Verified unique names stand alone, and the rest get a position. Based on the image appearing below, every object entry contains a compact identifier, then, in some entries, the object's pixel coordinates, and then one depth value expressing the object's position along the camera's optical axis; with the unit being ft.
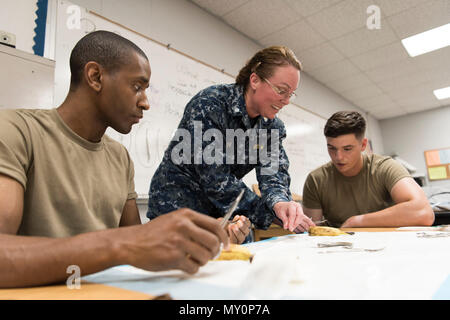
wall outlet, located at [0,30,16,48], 4.75
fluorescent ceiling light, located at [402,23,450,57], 10.63
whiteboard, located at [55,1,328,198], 5.74
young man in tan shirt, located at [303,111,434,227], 5.25
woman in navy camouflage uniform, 3.52
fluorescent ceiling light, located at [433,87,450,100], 16.15
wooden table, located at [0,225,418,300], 1.23
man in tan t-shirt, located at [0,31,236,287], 1.38
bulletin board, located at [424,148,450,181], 18.67
